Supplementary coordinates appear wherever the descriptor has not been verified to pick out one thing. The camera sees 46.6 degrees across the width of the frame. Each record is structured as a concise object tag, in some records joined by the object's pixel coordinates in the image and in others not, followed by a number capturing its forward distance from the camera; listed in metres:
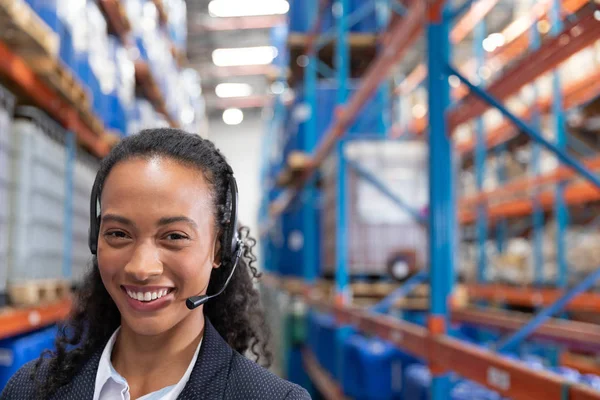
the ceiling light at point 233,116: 23.33
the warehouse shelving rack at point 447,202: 2.20
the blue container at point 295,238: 8.08
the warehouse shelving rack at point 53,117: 3.16
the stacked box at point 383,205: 5.75
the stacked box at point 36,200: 3.24
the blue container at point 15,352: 3.08
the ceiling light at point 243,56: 19.81
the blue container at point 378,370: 4.23
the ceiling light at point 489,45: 6.55
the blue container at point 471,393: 2.97
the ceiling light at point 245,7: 17.10
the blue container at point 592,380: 2.41
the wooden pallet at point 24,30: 2.84
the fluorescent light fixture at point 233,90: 22.11
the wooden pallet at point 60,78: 3.49
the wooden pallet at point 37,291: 3.21
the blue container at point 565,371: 2.70
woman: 1.21
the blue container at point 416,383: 3.39
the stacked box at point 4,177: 2.93
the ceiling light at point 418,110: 10.32
